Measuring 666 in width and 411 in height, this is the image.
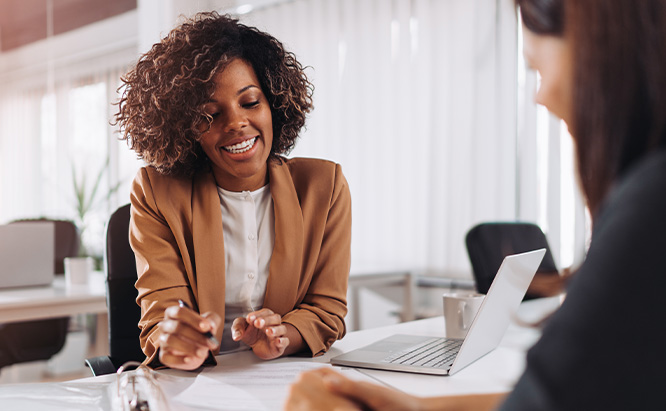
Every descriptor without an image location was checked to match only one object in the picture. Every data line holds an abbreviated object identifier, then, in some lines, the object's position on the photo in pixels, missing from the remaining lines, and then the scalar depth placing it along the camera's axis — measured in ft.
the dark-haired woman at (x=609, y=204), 1.46
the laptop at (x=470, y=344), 3.35
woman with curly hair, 4.23
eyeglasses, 2.78
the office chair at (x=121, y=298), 4.86
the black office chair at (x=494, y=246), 6.68
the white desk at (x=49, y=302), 6.97
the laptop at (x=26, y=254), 8.39
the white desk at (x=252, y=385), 2.95
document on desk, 2.88
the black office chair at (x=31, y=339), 8.39
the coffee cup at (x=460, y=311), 4.42
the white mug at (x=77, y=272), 8.39
